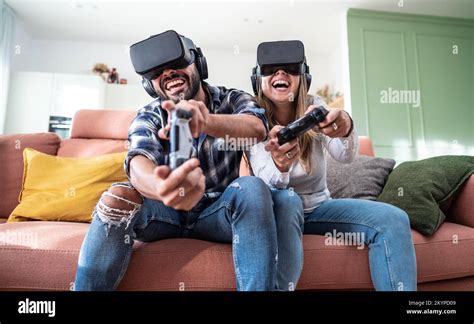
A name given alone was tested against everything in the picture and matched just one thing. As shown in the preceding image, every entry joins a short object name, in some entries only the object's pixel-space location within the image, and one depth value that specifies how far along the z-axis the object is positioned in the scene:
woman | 0.73
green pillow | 0.88
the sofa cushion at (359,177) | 1.08
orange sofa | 0.73
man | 0.61
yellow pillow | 1.05
